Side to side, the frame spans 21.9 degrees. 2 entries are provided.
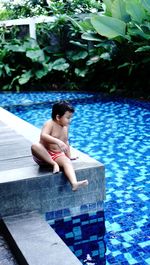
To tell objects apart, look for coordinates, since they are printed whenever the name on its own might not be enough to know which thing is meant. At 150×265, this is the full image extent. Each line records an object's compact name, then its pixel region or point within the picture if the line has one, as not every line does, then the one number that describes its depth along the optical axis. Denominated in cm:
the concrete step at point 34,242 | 241
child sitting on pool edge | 323
